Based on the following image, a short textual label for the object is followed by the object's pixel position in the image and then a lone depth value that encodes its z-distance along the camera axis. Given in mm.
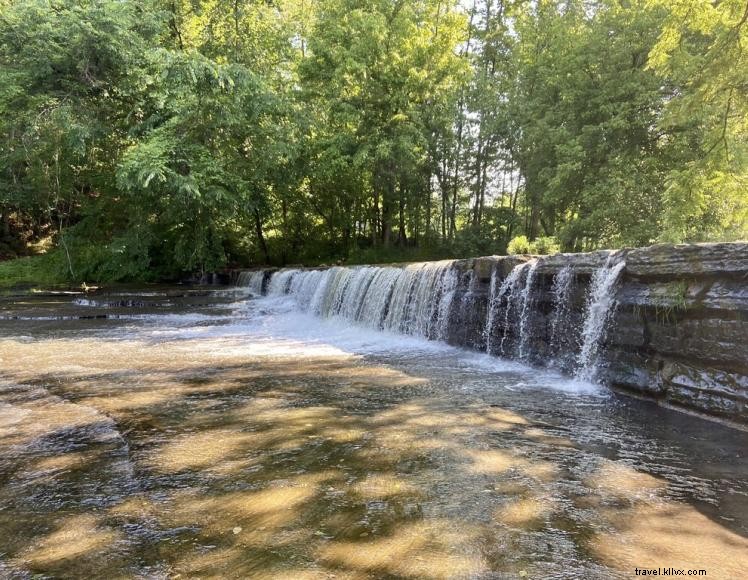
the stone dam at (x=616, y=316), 4660
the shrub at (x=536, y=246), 14125
